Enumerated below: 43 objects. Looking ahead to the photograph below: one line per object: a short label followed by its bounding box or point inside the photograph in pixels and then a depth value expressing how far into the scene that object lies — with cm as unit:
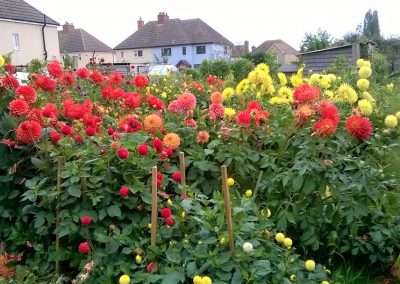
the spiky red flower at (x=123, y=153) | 189
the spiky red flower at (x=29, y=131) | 207
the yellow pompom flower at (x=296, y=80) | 328
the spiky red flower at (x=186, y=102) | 241
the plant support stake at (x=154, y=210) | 177
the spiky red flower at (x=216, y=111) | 244
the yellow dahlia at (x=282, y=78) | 325
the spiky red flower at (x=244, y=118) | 225
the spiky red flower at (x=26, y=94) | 236
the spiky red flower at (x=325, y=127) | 199
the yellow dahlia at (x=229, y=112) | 249
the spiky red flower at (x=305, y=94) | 224
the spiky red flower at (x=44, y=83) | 264
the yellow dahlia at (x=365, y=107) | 231
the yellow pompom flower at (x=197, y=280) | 144
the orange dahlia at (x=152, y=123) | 225
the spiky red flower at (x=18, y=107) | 223
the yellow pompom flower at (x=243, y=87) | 294
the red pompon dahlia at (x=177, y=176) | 199
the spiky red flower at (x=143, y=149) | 191
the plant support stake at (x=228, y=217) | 159
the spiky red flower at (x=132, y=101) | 285
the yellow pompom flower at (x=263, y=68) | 294
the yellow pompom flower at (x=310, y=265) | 158
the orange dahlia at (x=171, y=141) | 213
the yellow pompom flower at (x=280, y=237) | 167
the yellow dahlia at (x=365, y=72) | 263
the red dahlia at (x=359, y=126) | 207
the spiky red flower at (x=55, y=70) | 301
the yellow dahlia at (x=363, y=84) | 251
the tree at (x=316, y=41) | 2994
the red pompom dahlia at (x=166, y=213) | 178
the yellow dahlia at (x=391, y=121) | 234
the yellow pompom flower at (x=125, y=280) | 150
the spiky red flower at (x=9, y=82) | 246
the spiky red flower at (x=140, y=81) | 370
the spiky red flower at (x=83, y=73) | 358
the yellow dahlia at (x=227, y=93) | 295
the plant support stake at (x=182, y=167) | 199
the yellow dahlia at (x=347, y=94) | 246
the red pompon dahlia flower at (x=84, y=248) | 176
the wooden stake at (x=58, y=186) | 198
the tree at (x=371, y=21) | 6188
